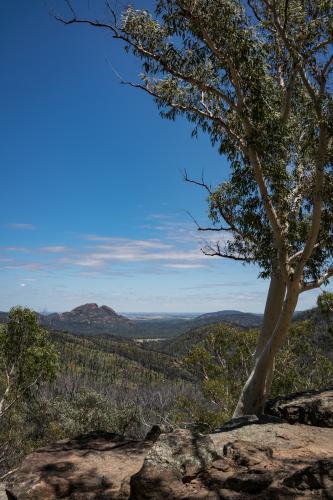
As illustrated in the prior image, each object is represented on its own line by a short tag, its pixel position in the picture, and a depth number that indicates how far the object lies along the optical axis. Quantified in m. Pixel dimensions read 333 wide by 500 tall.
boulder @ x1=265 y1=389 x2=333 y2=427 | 8.41
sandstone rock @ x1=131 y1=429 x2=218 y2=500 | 4.92
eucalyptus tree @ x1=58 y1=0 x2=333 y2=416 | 9.44
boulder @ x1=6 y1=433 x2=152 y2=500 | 5.44
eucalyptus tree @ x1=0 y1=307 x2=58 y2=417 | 18.66
